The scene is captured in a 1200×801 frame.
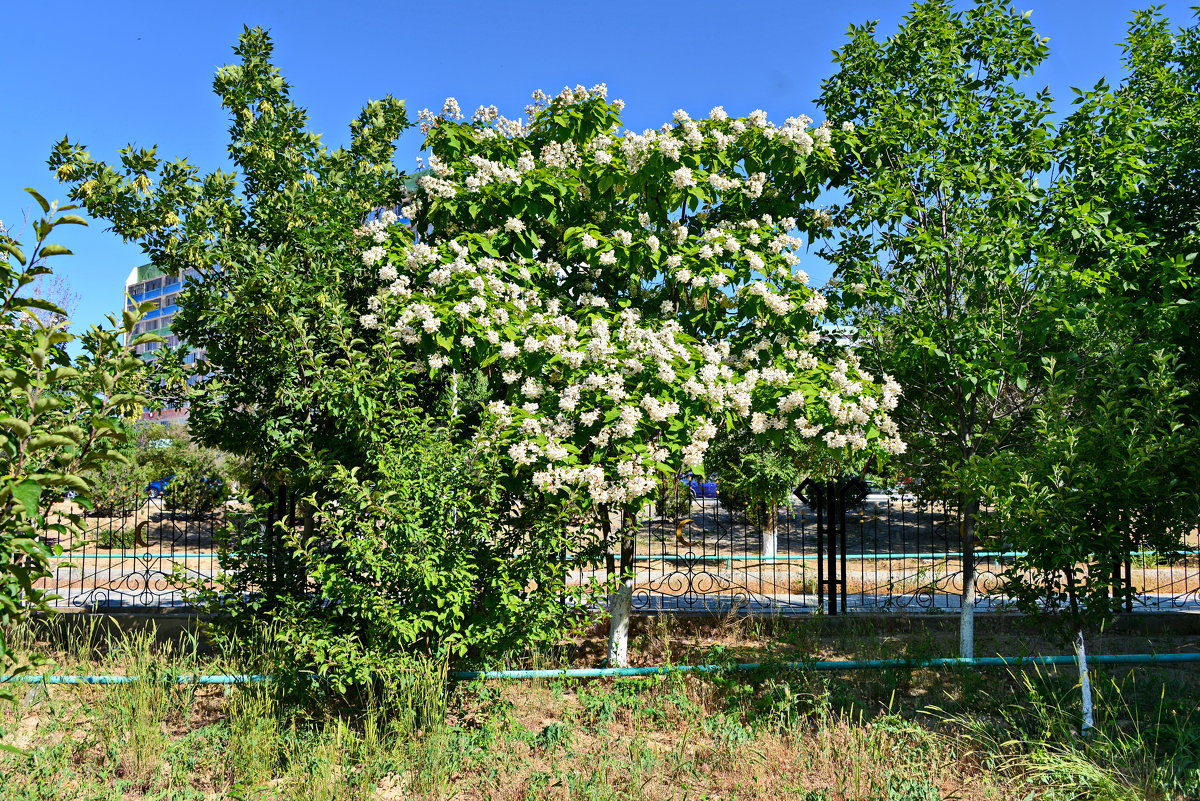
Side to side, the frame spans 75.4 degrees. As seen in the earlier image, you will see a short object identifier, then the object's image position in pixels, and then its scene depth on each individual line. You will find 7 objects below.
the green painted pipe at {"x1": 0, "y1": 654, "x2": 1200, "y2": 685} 5.73
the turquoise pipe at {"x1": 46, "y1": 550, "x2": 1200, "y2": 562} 12.62
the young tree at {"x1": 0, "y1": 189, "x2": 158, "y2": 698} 2.25
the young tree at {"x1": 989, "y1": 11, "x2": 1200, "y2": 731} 5.07
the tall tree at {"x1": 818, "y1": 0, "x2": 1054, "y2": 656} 6.12
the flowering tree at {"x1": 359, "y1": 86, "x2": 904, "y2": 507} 5.50
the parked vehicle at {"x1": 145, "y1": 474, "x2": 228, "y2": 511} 15.96
